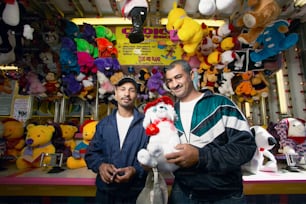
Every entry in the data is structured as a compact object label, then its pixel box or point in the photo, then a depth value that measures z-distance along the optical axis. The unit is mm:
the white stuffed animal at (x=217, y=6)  1007
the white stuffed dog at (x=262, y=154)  910
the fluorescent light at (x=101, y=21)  1520
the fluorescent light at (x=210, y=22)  1355
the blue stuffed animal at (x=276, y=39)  1239
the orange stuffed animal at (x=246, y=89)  1475
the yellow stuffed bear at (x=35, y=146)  1077
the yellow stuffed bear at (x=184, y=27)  1150
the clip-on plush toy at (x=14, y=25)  832
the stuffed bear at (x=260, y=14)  1063
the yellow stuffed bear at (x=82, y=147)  1096
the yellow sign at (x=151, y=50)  1298
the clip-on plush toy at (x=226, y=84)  1439
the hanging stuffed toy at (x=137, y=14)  962
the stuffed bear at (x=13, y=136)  1146
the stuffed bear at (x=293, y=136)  1156
